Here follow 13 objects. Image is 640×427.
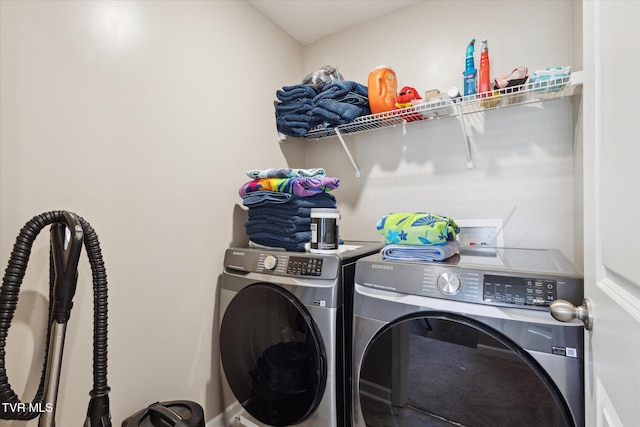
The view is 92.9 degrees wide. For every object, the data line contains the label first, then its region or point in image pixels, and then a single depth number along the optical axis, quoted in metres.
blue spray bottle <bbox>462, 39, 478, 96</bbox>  1.41
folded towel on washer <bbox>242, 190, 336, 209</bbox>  1.42
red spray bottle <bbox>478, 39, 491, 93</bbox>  1.40
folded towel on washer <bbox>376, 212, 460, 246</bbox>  1.11
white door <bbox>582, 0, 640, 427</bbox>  0.38
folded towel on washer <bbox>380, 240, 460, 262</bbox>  1.09
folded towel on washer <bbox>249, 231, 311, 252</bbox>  1.40
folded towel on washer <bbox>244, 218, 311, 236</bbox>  1.40
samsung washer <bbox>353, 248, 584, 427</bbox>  0.79
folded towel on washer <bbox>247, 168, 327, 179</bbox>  1.46
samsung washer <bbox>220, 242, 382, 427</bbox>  1.15
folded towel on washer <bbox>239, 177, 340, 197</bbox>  1.40
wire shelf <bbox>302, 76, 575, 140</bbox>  1.24
